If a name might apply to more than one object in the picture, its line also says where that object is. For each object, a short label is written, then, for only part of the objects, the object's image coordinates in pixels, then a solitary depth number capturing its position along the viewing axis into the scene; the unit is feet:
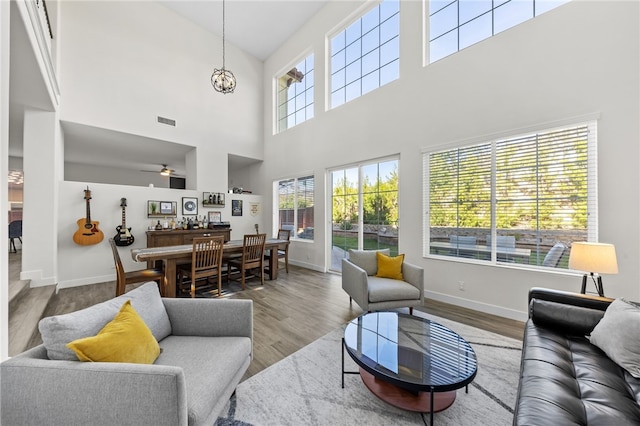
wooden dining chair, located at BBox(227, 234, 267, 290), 14.02
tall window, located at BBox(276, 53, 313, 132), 20.19
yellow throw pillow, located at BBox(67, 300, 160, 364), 3.59
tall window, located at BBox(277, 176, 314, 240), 19.51
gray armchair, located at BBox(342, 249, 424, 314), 9.20
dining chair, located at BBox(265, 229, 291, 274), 17.05
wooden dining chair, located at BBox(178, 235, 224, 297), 11.66
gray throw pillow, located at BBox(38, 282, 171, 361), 3.65
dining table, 10.73
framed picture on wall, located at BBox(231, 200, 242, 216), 21.45
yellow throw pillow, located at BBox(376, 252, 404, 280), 10.67
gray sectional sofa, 3.27
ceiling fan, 23.26
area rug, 5.04
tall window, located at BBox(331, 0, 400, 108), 14.42
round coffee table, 4.61
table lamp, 6.75
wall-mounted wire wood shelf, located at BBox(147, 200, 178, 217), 17.19
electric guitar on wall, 15.64
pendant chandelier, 13.48
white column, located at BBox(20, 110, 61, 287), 11.97
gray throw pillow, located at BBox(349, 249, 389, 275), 11.30
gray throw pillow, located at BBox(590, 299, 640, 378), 4.49
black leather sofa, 3.56
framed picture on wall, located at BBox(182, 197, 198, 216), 18.67
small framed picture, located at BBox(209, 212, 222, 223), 20.17
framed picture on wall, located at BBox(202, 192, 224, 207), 19.71
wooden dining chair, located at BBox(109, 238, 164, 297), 10.15
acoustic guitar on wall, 14.35
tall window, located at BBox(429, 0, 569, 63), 10.03
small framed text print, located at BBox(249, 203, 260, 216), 22.72
